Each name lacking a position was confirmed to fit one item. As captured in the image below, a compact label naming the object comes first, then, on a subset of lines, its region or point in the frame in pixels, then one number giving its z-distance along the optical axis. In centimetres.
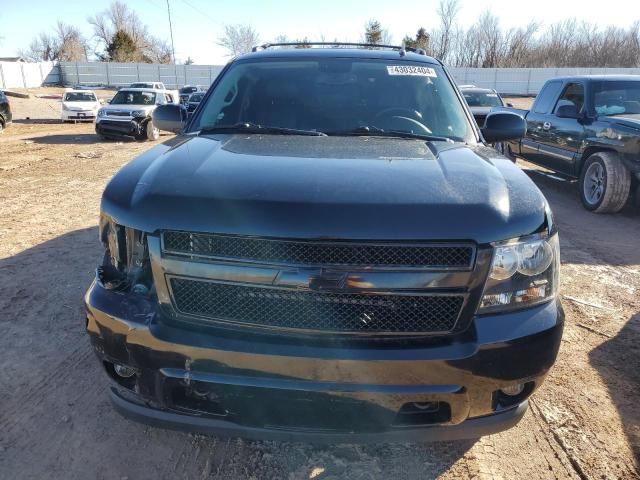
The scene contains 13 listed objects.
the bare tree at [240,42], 6397
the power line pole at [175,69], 5038
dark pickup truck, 672
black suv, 180
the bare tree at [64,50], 7838
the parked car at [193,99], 1908
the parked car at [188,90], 3017
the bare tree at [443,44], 6322
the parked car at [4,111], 1845
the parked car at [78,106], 2195
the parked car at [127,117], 1591
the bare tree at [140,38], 7438
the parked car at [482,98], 1505
